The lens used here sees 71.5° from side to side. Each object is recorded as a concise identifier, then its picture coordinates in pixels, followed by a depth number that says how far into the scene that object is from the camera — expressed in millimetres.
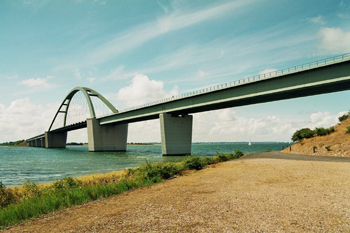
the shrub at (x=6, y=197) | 11881
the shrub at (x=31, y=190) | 13141
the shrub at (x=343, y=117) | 46075
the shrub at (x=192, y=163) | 21484
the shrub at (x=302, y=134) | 42219
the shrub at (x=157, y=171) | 16531
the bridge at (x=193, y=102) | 30688
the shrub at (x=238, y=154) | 35219
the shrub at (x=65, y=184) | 13945
